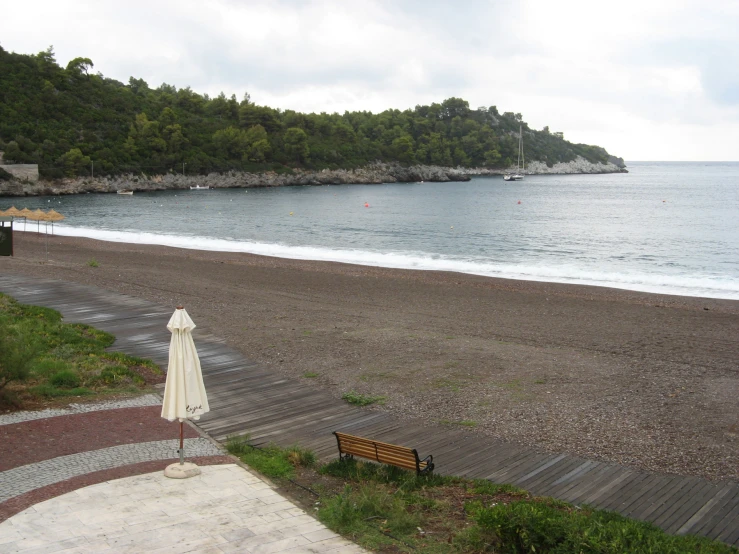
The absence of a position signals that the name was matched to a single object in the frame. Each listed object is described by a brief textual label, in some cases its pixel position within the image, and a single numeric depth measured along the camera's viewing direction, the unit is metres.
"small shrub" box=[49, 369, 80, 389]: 10.96
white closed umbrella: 7.53
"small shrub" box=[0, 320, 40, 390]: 9.82
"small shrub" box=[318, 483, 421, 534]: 6.40
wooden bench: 7.31
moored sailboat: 172.75
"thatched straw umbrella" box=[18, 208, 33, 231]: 36.03
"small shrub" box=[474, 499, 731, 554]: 5.41
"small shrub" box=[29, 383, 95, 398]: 10.47
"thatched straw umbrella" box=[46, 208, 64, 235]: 36.59
